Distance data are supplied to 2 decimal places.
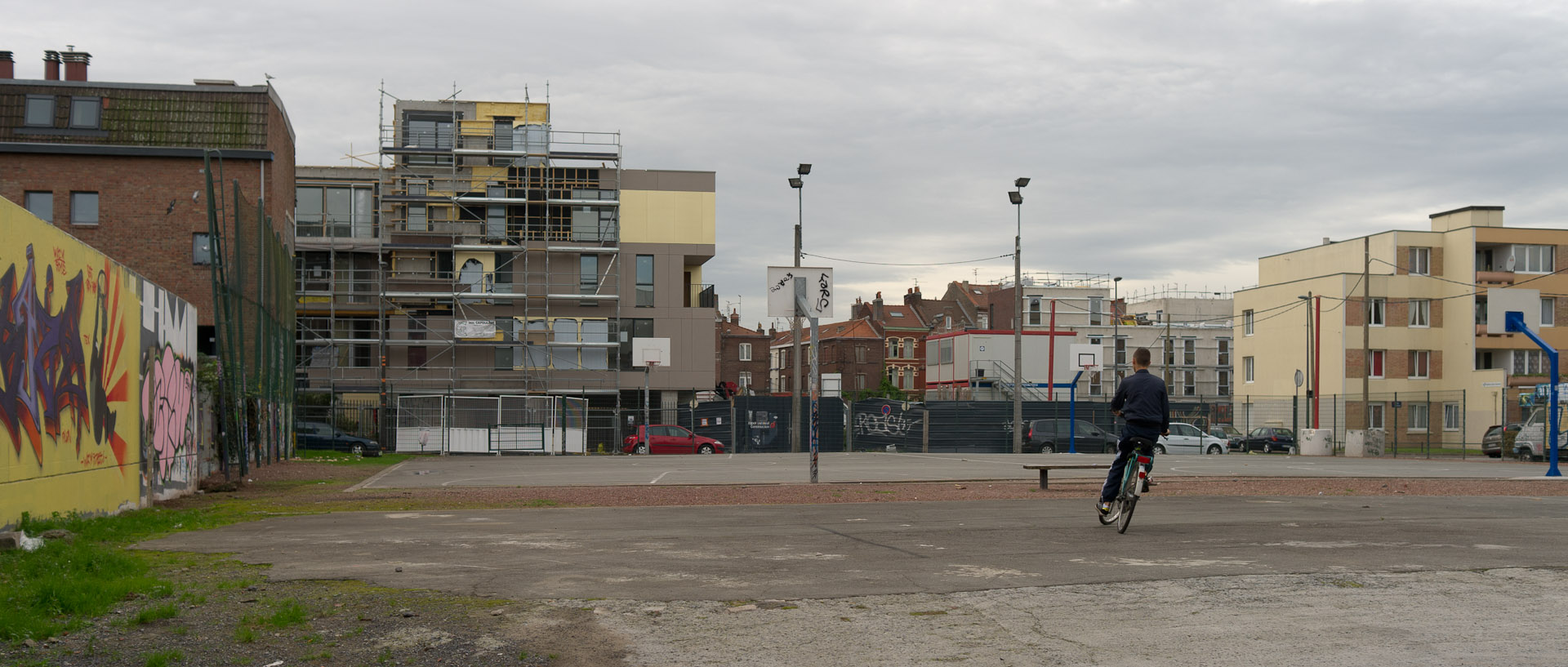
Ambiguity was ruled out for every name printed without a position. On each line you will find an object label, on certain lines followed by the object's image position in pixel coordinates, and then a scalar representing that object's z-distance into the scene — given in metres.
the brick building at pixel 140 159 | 36.06
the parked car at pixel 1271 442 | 47.50
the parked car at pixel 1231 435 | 46.53
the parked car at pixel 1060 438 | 42.66
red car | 41.88
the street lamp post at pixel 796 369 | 39.78
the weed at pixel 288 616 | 6.07
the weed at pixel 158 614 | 6.09
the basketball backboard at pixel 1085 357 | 45.09
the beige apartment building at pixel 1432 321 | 58.34
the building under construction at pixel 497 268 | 55.03
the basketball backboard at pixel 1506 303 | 25.67
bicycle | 10.55
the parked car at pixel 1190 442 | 43.31
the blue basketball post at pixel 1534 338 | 22.88
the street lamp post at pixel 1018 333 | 40.44
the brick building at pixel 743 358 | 107.12
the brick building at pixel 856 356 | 103.12
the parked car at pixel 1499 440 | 37.52
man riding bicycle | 10.71
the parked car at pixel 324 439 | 39.25
